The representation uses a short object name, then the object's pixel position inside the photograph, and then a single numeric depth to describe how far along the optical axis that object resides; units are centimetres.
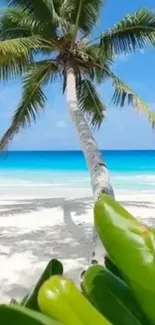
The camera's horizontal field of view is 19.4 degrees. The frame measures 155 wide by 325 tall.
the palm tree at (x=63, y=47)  870
